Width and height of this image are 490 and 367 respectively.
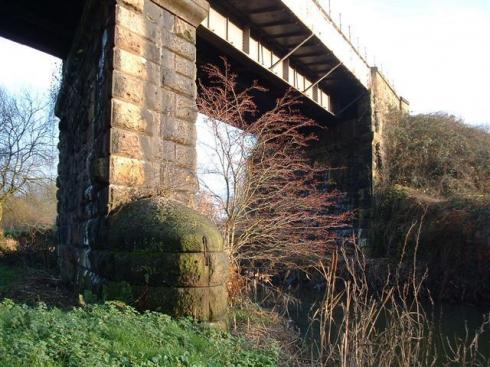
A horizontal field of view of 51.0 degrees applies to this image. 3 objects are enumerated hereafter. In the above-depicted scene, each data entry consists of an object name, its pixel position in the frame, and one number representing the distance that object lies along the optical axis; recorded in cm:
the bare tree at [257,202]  759
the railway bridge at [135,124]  445
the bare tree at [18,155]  2086
